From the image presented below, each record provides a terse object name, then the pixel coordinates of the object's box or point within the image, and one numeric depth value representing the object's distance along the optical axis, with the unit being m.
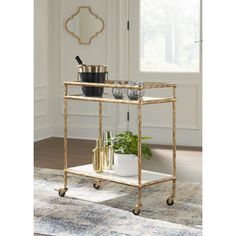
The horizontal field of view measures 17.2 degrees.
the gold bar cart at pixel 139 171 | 4.71
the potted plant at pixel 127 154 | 5.03
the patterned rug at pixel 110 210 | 4.21
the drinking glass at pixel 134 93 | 4.75
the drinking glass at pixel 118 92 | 4.96
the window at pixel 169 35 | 8.61
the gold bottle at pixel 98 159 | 5.27
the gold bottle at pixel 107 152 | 5.30
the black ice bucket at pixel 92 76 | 5.13
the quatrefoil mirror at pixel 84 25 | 9.26
